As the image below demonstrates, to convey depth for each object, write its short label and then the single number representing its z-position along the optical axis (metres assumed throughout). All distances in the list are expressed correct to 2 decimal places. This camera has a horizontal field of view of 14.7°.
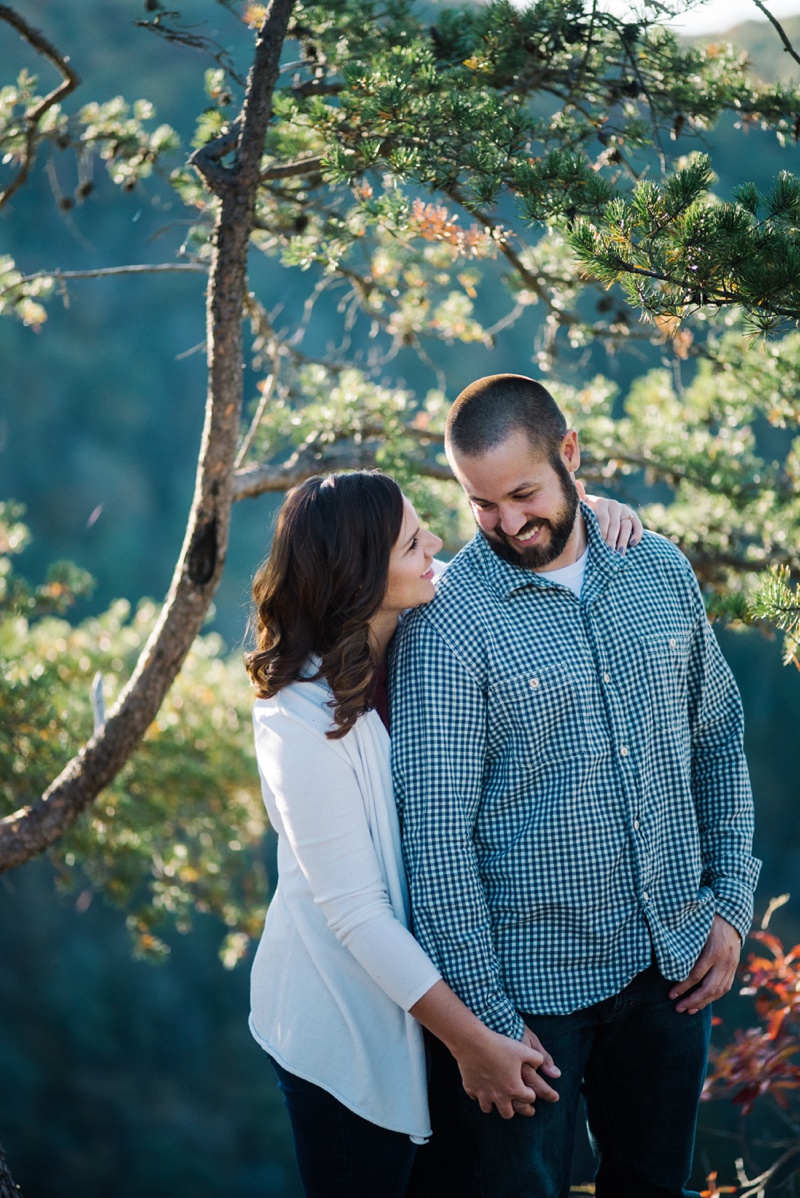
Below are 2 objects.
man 3.91
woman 3.87
